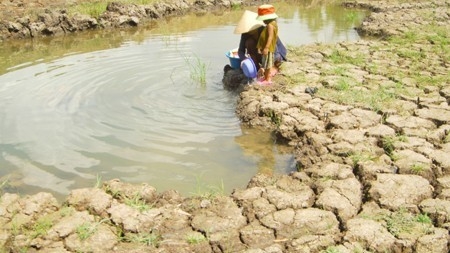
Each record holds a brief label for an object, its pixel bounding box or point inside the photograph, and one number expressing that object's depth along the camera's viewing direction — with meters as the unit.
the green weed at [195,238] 3.02
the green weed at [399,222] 3.01
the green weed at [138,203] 3.37
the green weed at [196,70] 6.71
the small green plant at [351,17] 11.88
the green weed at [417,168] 3.69
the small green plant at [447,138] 4.23
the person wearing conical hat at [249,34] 5.88
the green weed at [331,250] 2.84
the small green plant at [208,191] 3.61
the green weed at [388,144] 4.09
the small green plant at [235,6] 14.41
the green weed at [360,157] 3.91
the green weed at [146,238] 3.03
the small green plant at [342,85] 5.65
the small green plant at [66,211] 3.29
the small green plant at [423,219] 3.08
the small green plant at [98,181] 3.75
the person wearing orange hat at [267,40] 5.59
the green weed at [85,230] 3.04
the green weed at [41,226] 3.07
